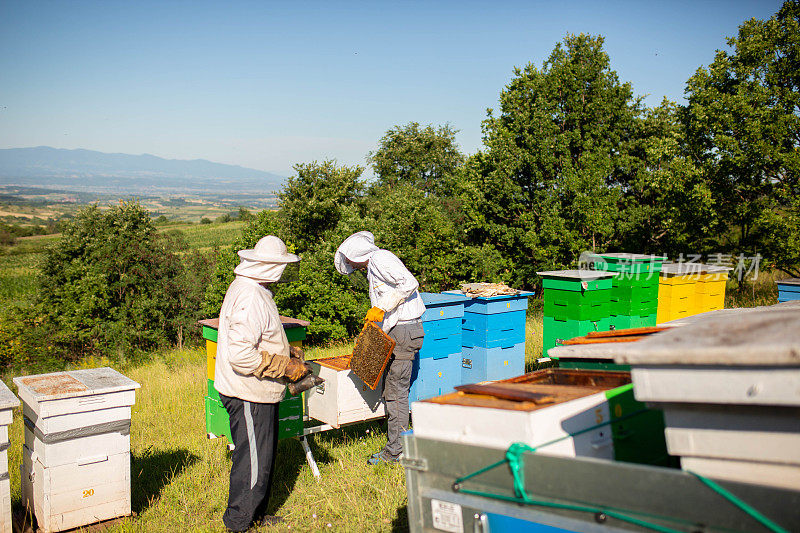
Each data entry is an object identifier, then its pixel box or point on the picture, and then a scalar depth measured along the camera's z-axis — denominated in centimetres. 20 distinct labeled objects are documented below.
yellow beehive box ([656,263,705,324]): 894
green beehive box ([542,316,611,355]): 748
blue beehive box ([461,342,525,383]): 664
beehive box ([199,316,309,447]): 489
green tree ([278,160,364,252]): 1681
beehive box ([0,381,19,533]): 352
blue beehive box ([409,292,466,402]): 588
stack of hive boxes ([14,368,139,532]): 373
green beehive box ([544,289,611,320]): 740
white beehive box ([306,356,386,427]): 502
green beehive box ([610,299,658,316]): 830
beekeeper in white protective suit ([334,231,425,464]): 525
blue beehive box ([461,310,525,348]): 660
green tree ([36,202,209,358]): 1303
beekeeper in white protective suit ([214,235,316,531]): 391
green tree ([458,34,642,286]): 1755
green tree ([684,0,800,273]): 1352
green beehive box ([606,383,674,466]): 239
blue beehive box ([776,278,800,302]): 817
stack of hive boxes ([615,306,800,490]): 160
